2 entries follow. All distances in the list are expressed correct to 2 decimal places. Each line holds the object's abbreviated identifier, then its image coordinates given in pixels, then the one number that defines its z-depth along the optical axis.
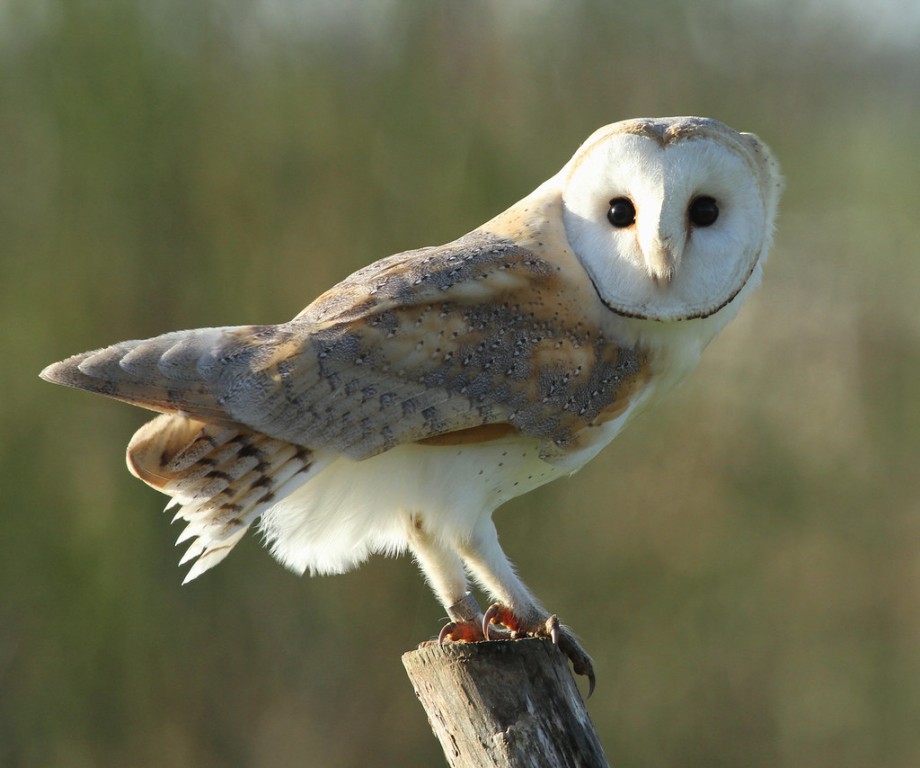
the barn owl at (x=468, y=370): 5.77
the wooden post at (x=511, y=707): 5.73
